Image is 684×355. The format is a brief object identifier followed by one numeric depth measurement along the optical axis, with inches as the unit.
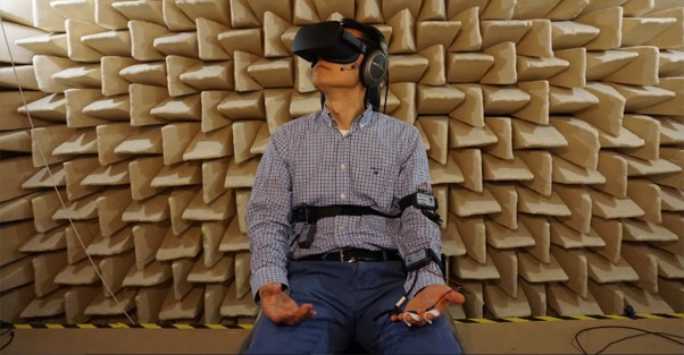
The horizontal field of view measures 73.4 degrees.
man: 51.2
